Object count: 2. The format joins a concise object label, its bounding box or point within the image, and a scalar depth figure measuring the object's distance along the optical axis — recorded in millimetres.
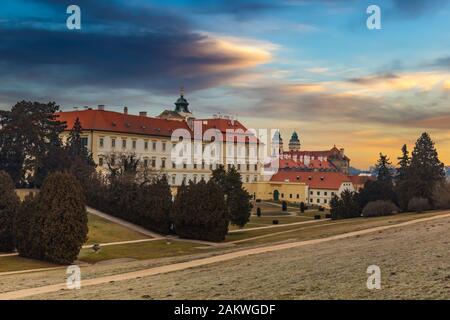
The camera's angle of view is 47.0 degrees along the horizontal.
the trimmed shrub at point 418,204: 66938
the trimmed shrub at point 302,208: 86438
